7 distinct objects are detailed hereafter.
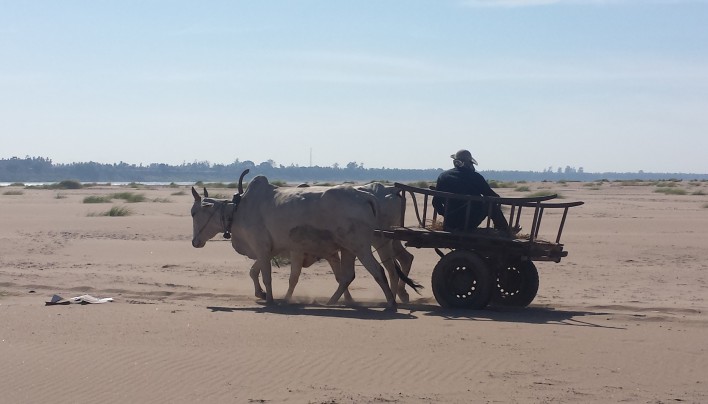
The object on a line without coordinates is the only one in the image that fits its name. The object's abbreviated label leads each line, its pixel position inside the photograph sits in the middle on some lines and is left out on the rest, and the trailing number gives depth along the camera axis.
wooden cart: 12.93
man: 13.53
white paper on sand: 13.45
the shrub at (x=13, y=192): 52.50
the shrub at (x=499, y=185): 65.53
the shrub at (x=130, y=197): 43.16
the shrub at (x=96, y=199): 42.06
